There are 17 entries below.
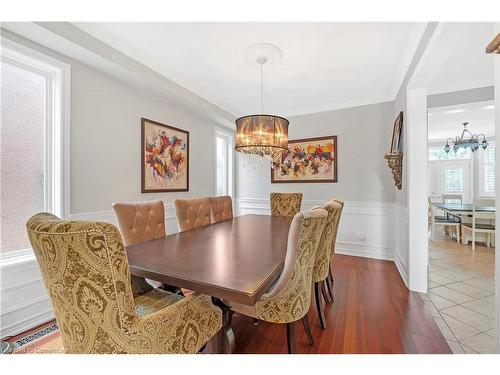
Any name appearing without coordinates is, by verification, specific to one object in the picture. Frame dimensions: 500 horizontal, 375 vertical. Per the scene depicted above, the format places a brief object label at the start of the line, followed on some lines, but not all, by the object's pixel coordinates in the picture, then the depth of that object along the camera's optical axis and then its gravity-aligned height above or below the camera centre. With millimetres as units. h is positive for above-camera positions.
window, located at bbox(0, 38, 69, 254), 1757 +406
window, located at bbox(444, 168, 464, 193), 6577 +184
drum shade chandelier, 2125 +562
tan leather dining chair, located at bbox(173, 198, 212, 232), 2234 -273
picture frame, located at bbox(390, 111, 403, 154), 2802 +683
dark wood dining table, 972 -412
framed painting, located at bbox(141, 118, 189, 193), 2783 +404
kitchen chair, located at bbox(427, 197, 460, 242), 4391 -722
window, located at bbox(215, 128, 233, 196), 4478 +476
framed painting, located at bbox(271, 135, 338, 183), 3791 +441
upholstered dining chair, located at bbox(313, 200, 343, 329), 1700 -521
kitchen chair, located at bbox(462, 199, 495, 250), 3812 -706
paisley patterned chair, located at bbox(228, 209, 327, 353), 1197 -559
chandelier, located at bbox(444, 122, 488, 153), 4477 +865
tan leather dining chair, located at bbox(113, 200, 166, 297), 1731 -283
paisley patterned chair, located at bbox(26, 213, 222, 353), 754 -378
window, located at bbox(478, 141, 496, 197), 6043 +388
